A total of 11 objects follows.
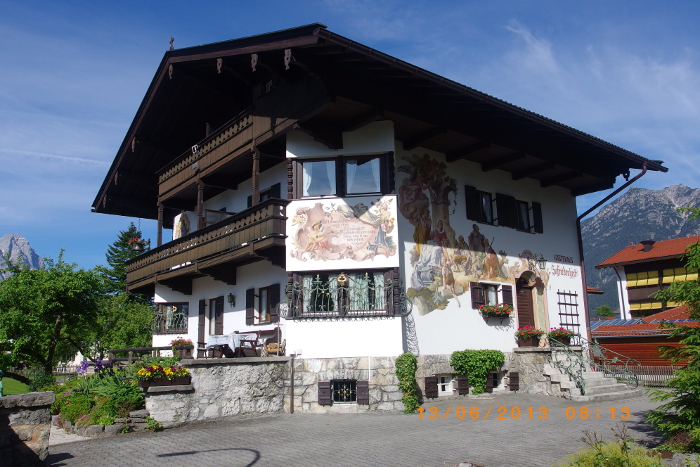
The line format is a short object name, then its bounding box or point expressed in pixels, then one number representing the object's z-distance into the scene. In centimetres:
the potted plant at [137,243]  2351
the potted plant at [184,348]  1405
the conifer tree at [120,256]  4603
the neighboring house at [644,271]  3647
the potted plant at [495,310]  1645
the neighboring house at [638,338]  2194
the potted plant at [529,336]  1709
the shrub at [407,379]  1350
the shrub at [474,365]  1541
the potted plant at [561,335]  1738
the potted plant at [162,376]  1212
